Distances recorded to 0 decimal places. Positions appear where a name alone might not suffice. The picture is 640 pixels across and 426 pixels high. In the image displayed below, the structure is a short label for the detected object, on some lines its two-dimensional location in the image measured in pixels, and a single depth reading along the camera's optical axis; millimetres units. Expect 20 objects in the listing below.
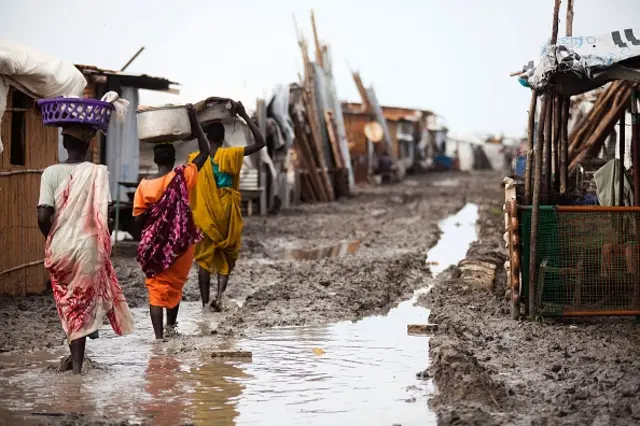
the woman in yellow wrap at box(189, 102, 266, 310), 17387
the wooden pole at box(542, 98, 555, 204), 15862
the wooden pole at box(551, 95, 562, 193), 18405
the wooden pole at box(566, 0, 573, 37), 18809
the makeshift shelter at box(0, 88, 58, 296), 17282
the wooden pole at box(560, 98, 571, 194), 18555
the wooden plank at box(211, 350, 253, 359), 13471
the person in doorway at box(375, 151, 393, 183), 80210
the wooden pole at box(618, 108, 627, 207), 17971
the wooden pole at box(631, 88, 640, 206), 17372
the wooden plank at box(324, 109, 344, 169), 54152
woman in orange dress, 14362
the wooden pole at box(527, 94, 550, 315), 15395
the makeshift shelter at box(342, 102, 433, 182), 75717
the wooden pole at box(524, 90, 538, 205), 16099
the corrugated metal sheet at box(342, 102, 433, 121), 98414
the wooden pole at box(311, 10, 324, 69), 54835
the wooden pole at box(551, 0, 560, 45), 15709
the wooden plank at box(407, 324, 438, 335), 15500
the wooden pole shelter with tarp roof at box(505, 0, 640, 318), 15440
